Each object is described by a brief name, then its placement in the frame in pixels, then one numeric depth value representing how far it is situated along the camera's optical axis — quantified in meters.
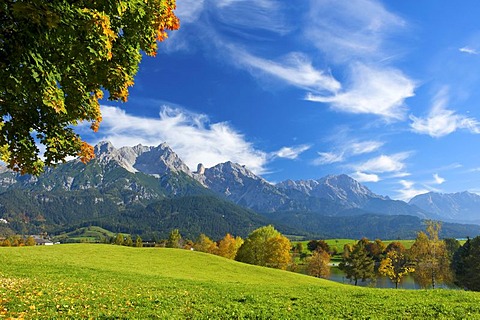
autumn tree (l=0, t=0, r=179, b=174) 8.15
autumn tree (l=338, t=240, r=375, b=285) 98.31
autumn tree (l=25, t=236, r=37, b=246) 169.26
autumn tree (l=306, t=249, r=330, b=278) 103.12
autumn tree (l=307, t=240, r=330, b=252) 180.38
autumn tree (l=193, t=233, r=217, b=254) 137.25
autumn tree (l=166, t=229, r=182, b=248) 143.30
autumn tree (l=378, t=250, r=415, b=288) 74.69
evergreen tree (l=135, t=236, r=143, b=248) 151.38
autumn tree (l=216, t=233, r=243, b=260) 119.06
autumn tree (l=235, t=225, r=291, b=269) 90.56
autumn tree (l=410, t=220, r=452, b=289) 67.25
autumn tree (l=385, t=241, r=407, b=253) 161.56
